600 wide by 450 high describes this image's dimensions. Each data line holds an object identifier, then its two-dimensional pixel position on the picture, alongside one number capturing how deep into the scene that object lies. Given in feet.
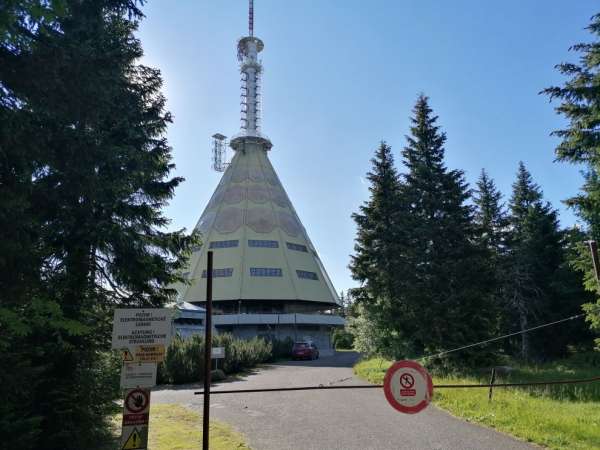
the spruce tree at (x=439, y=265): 62.90
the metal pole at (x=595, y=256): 21.25
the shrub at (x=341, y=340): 239.50
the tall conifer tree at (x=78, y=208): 19.72
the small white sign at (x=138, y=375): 18.04
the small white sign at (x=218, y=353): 60.13
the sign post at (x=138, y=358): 17.95
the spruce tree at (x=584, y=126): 50.42
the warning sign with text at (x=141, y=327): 18.22
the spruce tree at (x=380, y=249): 74.38
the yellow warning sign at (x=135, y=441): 17.61
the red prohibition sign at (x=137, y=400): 17.94
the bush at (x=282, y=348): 120.61
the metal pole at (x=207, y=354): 17.35
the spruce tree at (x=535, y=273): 100.68
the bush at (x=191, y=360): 61.52
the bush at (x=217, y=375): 65.21
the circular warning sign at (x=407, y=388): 20.04
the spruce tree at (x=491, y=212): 112.78
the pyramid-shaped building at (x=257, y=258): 164.35
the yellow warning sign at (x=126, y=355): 18.17
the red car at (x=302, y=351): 112.37
